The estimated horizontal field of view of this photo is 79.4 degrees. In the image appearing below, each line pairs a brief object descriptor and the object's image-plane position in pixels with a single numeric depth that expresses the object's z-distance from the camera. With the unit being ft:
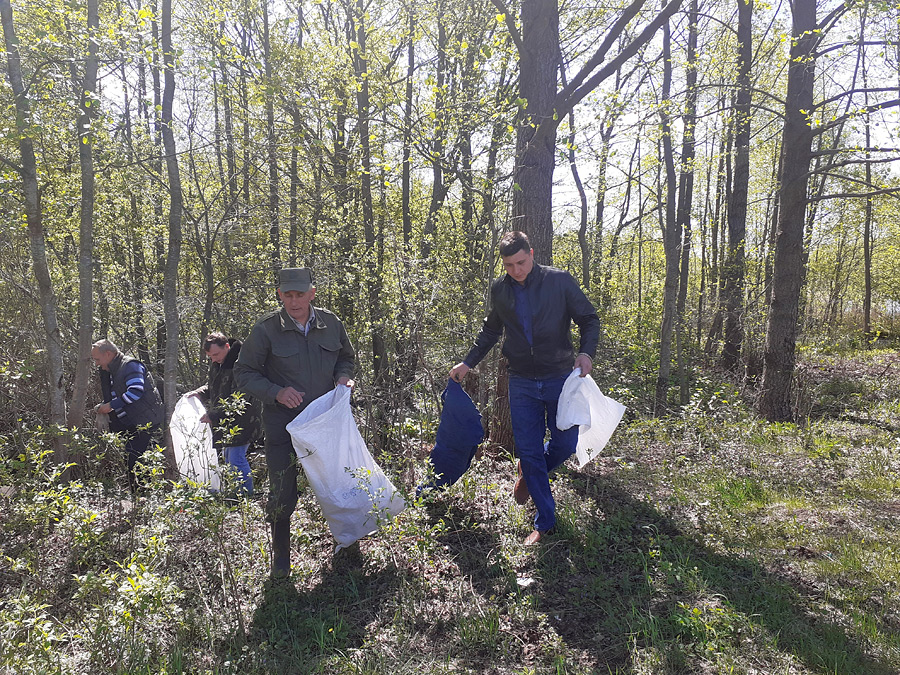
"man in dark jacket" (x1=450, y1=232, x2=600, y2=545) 11.38
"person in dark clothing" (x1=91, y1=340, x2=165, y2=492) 17.39
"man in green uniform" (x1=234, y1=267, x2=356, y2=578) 10.80
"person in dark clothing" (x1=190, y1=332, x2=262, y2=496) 16.17
